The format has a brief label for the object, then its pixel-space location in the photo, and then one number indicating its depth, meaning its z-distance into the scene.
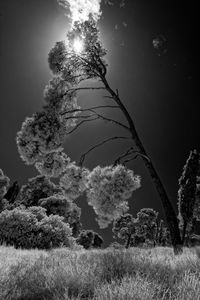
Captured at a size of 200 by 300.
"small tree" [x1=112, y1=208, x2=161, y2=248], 61.72
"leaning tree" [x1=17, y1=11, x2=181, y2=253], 11.00
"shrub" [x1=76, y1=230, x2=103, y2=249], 61.67
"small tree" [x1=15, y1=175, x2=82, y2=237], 33.86
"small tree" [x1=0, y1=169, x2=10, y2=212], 44.31
